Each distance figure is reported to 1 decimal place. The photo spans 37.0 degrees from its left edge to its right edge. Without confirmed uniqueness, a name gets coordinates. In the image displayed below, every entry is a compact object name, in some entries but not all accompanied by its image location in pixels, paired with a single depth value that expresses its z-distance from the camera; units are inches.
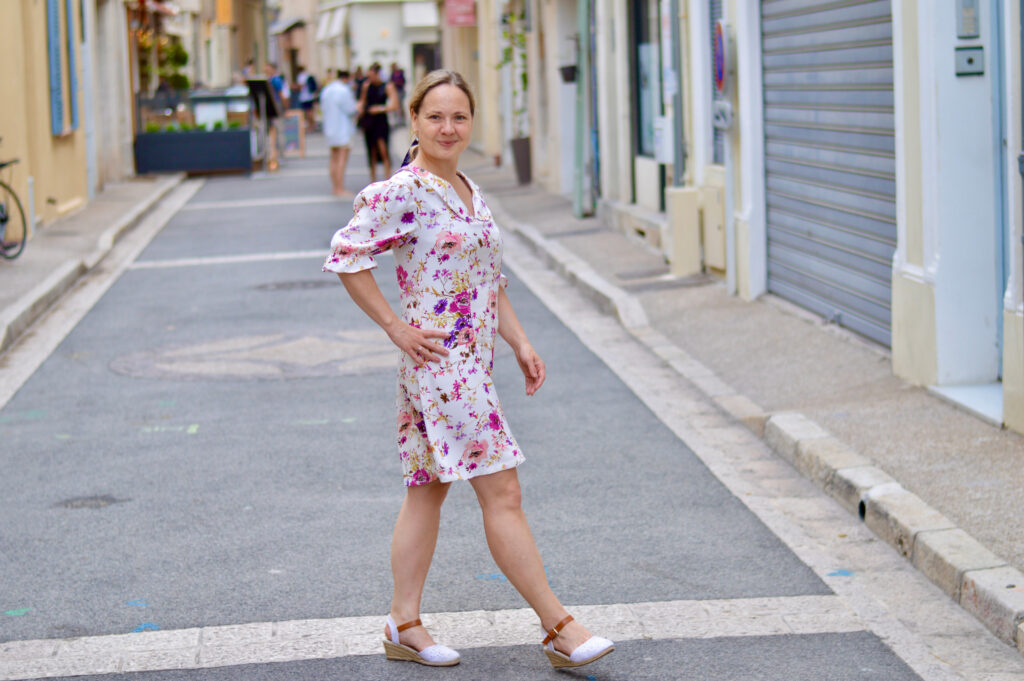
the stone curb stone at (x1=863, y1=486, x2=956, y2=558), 209.6
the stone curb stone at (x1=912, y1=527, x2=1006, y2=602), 191.1
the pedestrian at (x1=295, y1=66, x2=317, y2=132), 1882.4
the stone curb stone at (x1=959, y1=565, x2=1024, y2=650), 174.4
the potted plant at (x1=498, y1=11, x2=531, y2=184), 928.9
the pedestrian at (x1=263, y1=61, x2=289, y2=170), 1181.1
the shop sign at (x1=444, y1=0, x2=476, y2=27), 1246.9
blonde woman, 161.8
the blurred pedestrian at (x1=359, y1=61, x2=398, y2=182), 903.7
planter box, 1079.6
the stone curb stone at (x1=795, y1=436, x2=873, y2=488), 247.1
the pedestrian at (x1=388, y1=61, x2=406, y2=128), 1809.8
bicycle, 577.9
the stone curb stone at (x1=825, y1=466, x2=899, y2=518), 232.4
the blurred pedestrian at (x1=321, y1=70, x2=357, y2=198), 901.1
